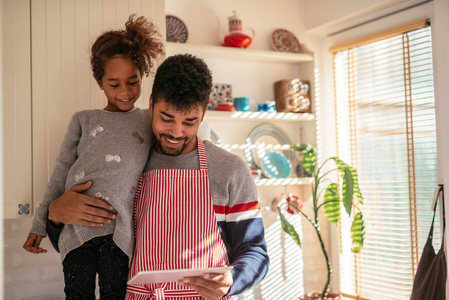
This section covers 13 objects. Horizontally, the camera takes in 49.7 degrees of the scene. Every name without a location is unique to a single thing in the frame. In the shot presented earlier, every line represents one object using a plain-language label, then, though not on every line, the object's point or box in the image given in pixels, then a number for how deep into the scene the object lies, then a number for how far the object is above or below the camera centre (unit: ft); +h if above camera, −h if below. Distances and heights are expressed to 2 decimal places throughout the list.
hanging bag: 8.41 -2.14
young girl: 5.32 +0.00
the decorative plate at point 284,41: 11.40 +2.75
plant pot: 10.14 -2.97
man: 5.16 -0.49
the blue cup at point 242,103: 10.48 +1.21
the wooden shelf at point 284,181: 10.42 -0.52
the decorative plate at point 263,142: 10.99 +0.38
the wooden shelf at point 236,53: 9.85 +2.29
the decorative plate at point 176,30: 10.14 +2.76
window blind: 9.52 +0.12
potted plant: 9.72 -0.96
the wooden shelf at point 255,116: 10.09 +0.93
